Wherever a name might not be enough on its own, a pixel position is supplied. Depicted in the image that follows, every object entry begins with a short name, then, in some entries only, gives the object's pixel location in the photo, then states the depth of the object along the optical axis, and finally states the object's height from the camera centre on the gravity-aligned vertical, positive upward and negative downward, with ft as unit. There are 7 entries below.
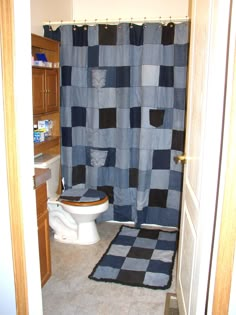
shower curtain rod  9.52 +2.08
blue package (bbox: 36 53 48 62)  9.17 +0.95
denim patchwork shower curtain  9.87 -0.68
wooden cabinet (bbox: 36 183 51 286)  7.08 -3.11
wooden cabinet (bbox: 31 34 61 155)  8.80 -0.01
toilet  9.28 -3.32
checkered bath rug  7.97 -4.44
